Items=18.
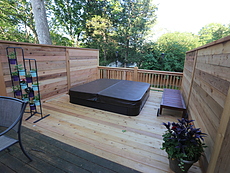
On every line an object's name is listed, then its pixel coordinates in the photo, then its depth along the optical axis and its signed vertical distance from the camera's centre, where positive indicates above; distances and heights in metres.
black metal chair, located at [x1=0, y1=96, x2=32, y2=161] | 1.27 -0.56
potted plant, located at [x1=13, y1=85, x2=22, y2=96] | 2.42 -0.59
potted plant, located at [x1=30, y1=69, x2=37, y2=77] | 2.35 -0.20
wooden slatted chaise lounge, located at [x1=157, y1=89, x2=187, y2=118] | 2.69 -0.90
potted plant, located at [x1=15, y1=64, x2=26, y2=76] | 2.33 -0.18
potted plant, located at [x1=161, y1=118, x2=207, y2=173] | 1.27 -0.88
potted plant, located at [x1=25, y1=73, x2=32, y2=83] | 2.36 -0.31
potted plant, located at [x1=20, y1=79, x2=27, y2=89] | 2.35 -0.42
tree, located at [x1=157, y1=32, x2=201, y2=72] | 10.30 +1.22
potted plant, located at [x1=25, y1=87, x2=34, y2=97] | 2.44 -0.57
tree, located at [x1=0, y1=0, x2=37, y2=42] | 8.57 +2.96
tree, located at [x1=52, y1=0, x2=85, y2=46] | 11.00 +4.05
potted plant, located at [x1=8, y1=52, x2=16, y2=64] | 2.29 +0.01
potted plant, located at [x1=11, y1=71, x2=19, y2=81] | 2.37 -0.28
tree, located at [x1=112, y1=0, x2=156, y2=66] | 11.08 +3.65
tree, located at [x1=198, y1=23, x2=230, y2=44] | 11.05 +2.99
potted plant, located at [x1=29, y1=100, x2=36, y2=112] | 2.52 -0.87
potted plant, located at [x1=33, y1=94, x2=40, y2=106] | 2.50 -0.77
